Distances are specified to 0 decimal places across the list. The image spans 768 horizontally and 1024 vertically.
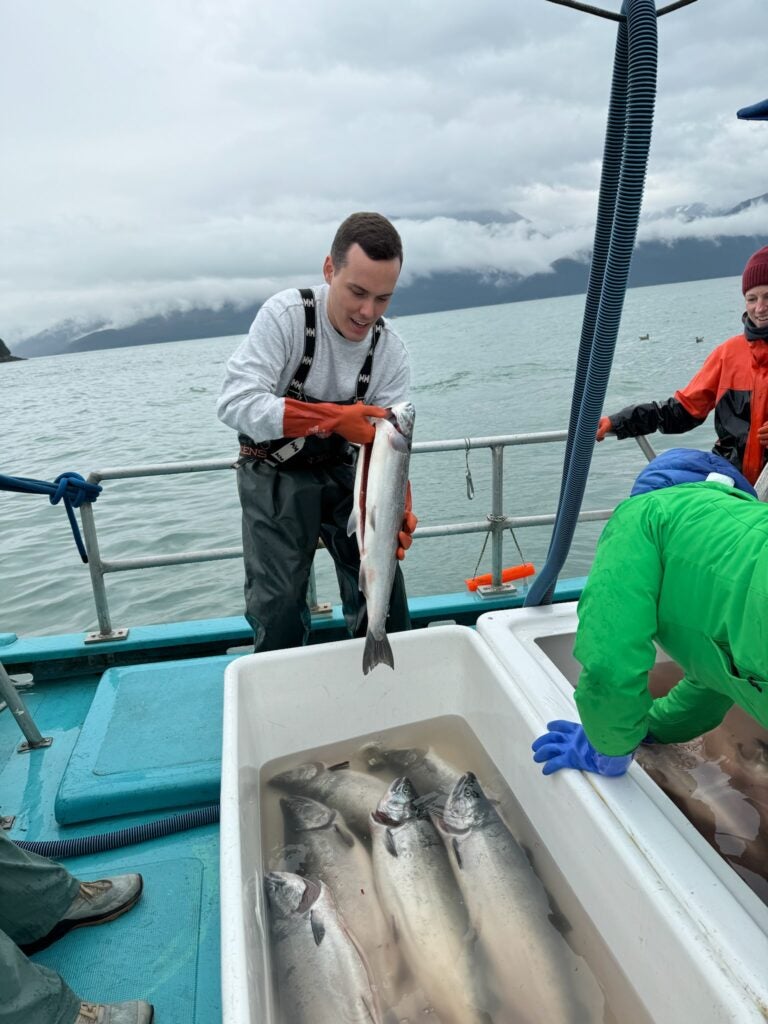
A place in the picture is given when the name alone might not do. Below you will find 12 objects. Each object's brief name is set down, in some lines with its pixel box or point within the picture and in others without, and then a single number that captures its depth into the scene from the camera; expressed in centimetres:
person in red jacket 394
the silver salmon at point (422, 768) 291
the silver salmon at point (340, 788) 282
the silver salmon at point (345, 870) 223
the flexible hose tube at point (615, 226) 190
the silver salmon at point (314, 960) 200
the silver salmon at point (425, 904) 209
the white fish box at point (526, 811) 167
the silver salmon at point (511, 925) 202
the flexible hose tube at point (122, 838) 270
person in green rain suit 164
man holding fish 293
